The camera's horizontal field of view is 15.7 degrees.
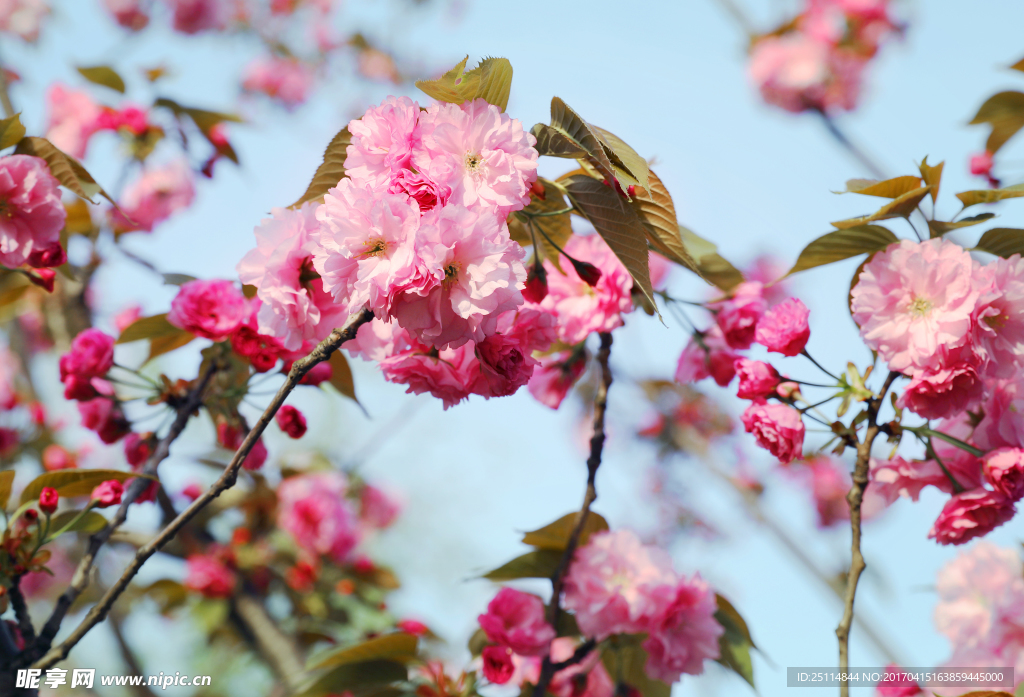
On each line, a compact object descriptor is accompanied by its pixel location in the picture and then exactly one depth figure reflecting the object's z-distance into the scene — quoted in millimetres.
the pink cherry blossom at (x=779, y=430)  1726
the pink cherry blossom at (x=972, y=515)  1714
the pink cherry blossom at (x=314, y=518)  3028
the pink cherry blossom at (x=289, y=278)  1676
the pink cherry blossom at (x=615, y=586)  1788
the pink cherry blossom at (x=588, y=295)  1771
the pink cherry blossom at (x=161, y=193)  2915
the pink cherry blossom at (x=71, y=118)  2458
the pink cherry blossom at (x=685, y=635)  1794
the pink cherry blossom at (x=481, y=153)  1633
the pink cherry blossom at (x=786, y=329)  1742
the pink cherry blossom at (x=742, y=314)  1801
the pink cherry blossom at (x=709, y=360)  1831
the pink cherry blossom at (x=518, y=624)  1777
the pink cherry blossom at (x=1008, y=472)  1701
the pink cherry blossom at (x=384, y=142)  1641
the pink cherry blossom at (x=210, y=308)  1777
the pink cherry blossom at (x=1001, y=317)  1693
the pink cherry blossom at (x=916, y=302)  1692
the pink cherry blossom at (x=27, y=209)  1722
